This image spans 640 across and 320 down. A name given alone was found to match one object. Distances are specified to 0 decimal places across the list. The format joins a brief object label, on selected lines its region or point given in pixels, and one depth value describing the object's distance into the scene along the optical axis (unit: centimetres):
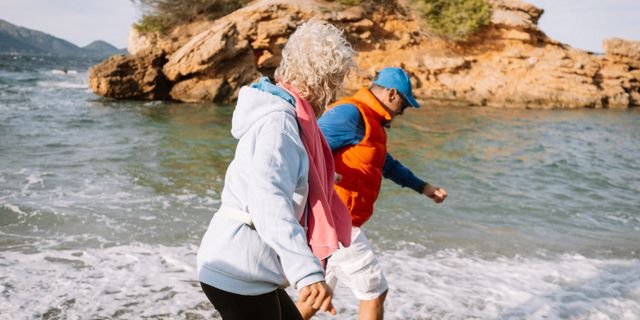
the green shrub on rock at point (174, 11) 2642
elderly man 320
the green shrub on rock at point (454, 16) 2508
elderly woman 180
